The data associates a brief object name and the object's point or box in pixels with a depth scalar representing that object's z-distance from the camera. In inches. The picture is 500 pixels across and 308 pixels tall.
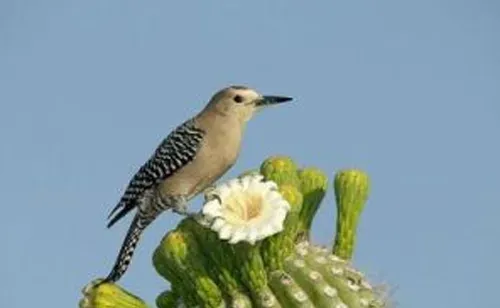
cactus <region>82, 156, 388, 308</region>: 388.5
